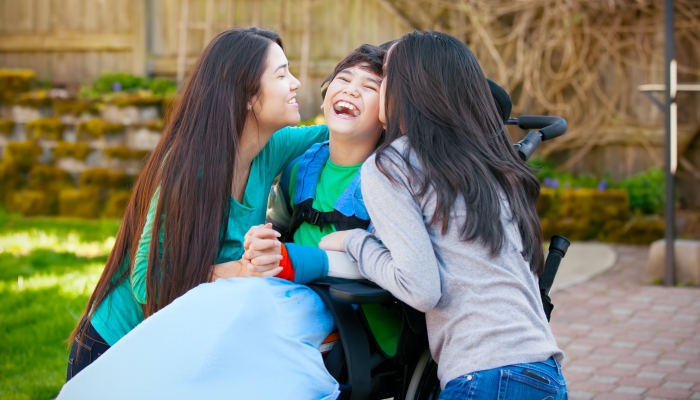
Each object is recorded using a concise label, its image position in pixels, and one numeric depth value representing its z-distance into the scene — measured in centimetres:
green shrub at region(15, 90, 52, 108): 859
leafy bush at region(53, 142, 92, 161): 826
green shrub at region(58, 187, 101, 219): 805
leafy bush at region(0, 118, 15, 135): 850
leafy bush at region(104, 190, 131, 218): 789
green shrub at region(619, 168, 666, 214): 746
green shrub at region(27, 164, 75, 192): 824
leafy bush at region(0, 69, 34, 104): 874
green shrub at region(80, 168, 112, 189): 805
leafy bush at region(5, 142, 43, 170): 828
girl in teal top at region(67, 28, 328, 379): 236
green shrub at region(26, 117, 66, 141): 839
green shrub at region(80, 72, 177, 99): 895
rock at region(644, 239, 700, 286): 582
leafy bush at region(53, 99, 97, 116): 846
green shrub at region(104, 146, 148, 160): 814
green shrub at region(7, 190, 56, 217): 811
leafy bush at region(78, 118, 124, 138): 823
